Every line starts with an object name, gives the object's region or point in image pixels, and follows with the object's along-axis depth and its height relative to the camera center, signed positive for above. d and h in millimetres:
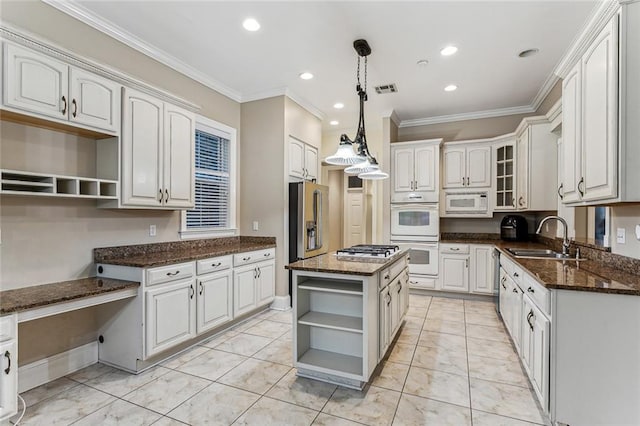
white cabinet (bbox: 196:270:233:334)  3092 -927
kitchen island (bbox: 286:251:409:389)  2307 -861
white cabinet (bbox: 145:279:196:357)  2590 -922
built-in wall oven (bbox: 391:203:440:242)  4895 -147
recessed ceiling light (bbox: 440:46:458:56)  3214 +1700
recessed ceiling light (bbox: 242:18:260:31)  2779 +1701
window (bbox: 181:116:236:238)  3920 +381
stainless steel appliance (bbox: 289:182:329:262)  4254 -97
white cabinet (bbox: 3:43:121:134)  2033 +868
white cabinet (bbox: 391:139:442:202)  4926 +682
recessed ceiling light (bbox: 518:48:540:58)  3250 +1706
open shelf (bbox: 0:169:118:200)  2117 +184
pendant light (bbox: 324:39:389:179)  2648 +500
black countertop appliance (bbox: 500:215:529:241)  4613 -213
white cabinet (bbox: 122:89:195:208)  2756 +557
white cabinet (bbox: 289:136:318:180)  4484 +796
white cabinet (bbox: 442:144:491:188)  4863 +754
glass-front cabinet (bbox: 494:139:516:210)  4566 +574
